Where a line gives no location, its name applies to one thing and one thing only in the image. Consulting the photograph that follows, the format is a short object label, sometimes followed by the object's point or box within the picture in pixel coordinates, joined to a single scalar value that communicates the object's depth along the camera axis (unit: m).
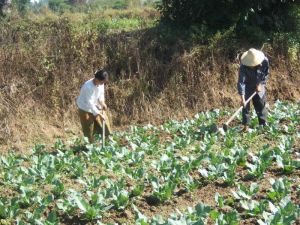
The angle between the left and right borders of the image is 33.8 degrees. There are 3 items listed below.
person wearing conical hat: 9.19
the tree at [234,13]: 13.86
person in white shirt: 8.94
